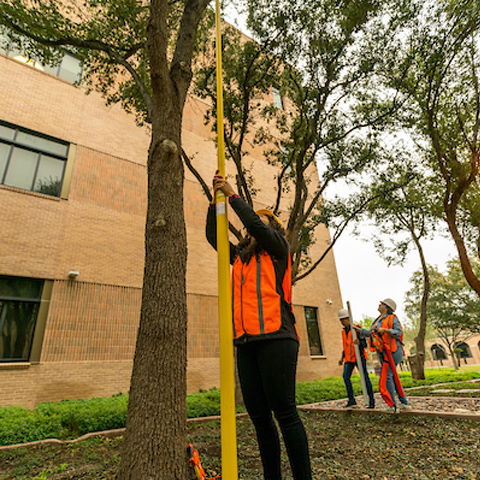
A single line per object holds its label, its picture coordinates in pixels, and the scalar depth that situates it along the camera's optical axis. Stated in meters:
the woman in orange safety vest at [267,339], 1.93
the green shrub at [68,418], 4.88
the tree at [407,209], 10.86
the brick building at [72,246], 9.02
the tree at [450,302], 26.15
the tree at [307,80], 8.40
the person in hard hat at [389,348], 5.45
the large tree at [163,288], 2.46
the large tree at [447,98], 8.63
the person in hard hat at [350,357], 6.73
